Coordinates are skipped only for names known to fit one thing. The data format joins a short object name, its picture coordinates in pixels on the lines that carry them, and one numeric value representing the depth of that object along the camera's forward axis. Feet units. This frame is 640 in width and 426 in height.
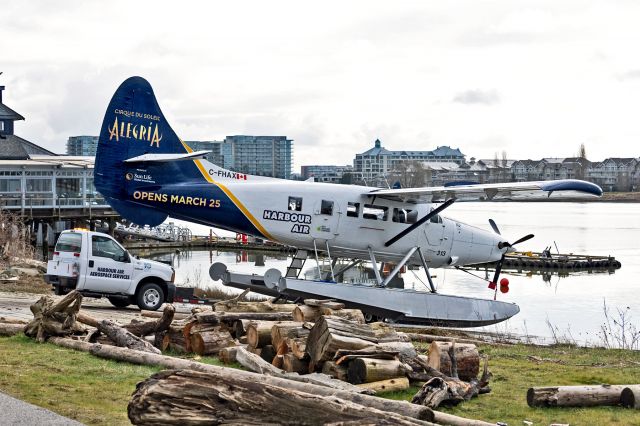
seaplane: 81.71
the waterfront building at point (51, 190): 198.18
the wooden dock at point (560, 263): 206.80
